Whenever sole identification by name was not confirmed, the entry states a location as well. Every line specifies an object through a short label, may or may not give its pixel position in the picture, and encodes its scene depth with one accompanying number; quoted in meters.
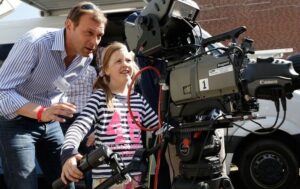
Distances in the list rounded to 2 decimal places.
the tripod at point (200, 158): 1.80
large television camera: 1.61
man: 2.59
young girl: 2.64
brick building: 23.17
